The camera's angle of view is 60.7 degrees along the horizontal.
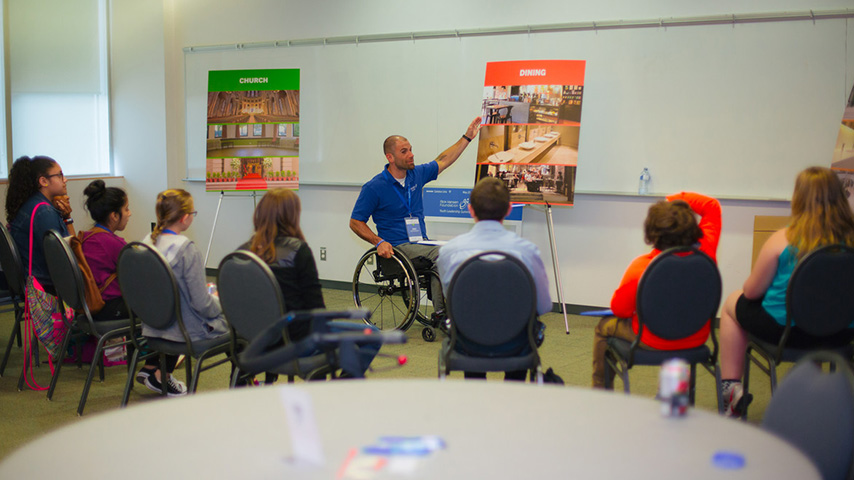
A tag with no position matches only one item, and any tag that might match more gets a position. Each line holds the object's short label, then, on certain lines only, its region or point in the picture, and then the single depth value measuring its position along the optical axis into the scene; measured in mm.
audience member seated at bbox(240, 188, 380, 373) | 3076
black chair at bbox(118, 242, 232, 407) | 3154
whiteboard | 5301
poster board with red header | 5527
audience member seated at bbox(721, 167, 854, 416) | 3078
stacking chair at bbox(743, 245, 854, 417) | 2922
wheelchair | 4980
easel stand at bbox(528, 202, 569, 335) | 5691
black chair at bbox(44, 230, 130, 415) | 3566
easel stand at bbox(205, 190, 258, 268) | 7230
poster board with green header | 6852
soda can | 1576
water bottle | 5758
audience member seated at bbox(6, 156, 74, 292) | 4371
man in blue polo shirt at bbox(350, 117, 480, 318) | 5207
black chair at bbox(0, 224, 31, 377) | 4125
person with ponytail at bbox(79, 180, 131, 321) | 3809
